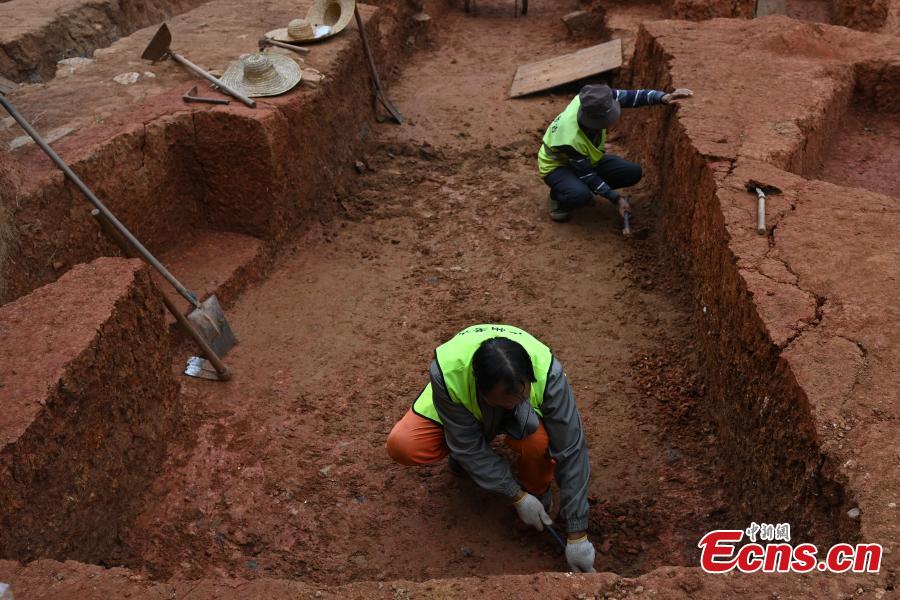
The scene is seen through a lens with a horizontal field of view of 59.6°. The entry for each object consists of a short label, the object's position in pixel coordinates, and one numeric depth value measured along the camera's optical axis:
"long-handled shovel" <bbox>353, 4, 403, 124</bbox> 6.43
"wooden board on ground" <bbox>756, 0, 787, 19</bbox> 8.20
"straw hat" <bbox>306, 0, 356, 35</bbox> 6.30
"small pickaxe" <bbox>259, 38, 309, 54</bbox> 5.93
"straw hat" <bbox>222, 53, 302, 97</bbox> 5.13
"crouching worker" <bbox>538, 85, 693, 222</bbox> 4.88
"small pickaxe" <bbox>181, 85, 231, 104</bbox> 4.91
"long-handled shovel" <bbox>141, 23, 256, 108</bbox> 5.34
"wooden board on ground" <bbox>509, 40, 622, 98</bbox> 7.12
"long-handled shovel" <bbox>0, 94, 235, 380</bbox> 3.97
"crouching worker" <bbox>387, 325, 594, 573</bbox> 2.87
